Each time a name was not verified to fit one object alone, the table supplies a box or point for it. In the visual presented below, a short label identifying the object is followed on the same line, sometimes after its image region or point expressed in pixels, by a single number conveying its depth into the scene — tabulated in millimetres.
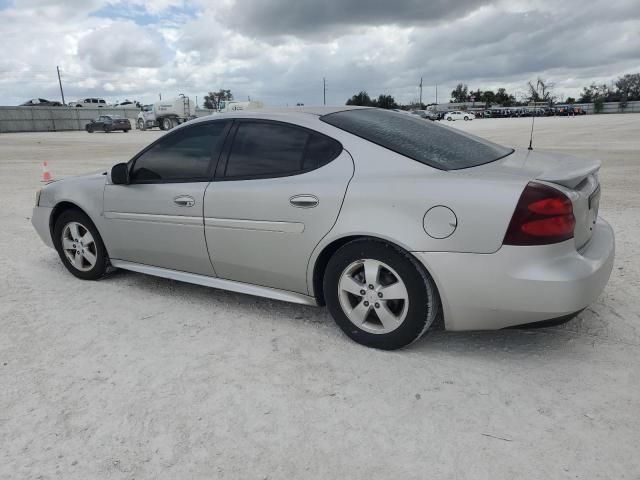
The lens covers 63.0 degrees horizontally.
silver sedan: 2713
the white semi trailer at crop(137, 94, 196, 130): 46125
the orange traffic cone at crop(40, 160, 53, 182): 9722
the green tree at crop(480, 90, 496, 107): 118612
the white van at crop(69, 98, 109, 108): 70125
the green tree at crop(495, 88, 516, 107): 117819
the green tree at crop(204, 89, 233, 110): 102019
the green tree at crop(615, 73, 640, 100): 97375
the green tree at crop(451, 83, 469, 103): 124188
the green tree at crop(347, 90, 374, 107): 82556
